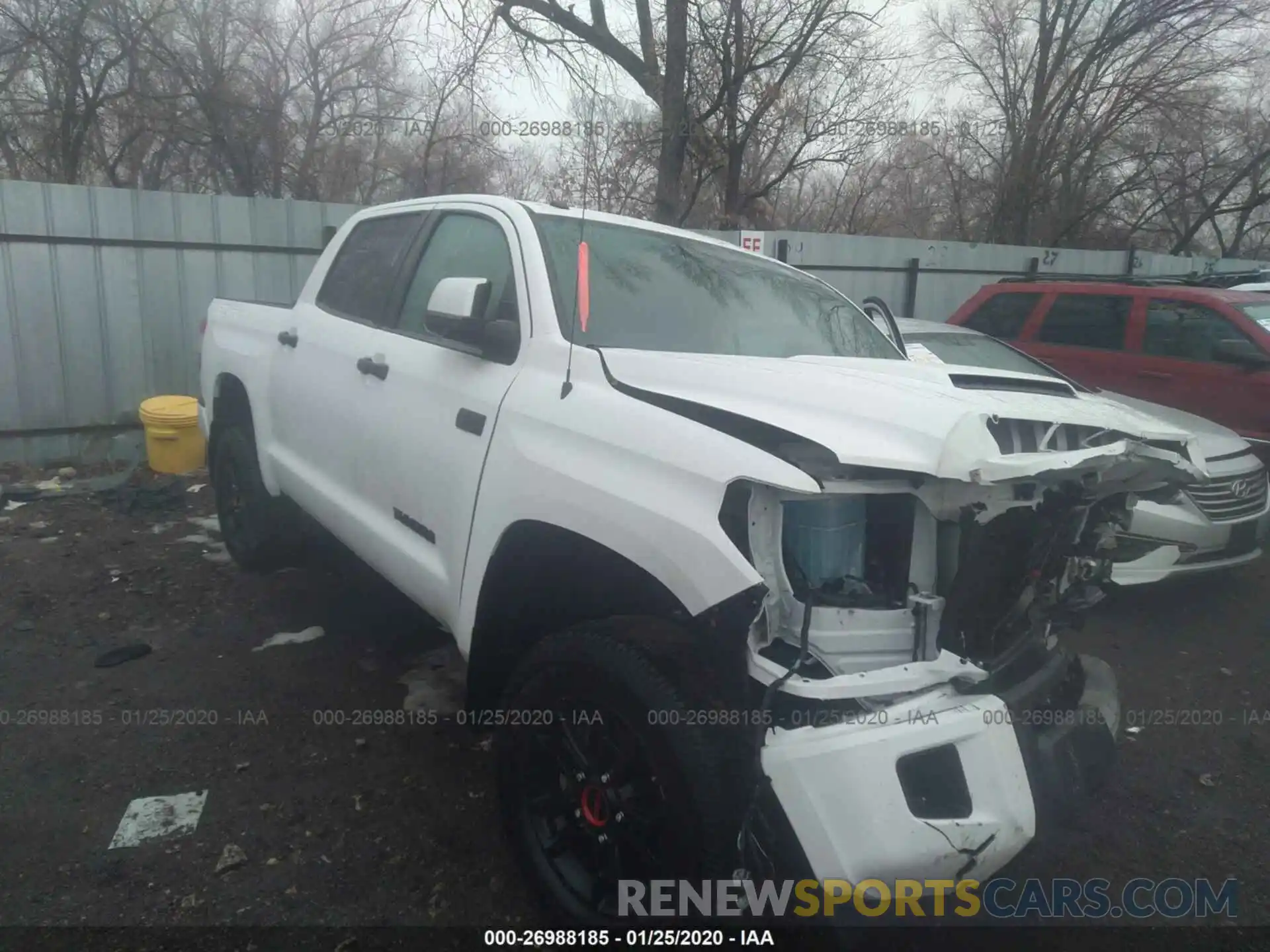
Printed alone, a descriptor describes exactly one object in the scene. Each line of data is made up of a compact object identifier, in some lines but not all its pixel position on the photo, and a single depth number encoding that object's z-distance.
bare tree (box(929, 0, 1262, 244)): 18.31
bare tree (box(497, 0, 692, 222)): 10.69
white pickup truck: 1.95
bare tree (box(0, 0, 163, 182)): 12.48
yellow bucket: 7.07
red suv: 6.34
